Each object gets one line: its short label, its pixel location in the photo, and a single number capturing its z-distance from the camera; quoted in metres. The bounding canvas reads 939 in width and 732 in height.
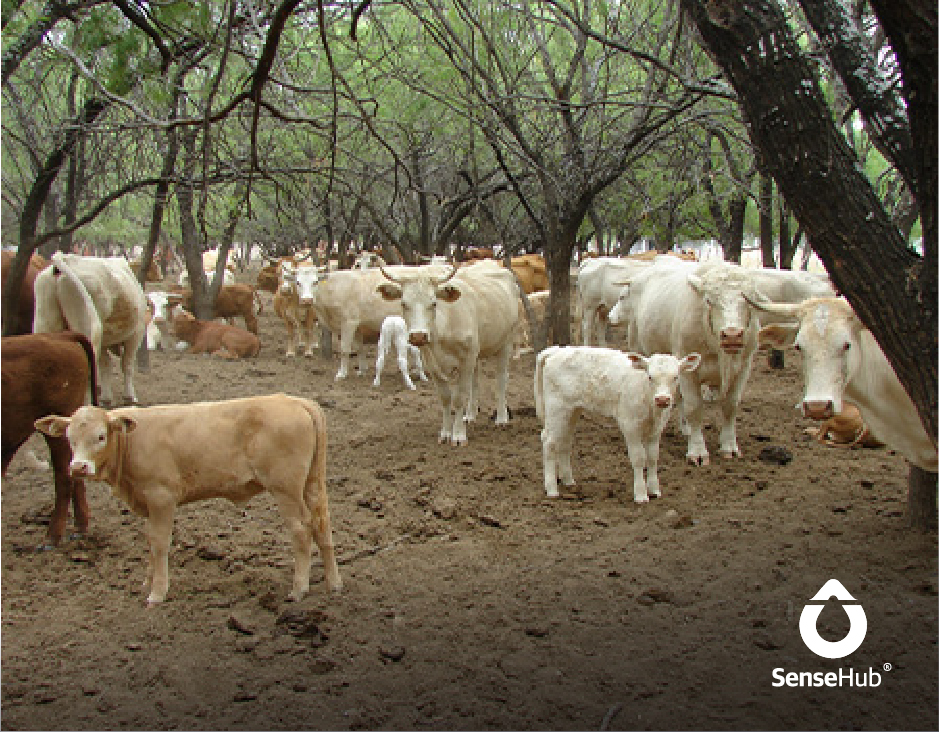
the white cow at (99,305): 7.04
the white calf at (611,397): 5.86
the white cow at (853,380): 4.68
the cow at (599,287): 13.80
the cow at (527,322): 14.54
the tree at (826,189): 2.75
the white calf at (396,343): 11.23
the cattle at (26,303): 7.66
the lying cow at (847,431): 7.40
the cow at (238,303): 16.38
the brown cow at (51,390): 4.77
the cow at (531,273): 20.66
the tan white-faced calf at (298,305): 13.14
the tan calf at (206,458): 4.26
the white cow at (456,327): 7.78
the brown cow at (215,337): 13.69
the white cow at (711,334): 6.94
